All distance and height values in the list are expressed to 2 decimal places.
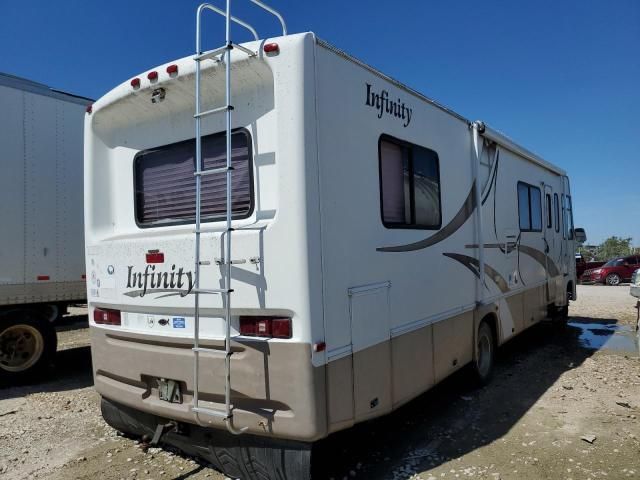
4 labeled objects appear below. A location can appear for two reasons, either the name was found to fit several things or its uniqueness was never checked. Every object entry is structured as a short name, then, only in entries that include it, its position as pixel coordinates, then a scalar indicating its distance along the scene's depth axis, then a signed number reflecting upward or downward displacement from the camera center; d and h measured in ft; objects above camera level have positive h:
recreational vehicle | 10.09 +0.01
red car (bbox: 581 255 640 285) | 71.51 -3.92
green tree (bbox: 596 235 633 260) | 163.12 -1.40
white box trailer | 20.61 +1.63
